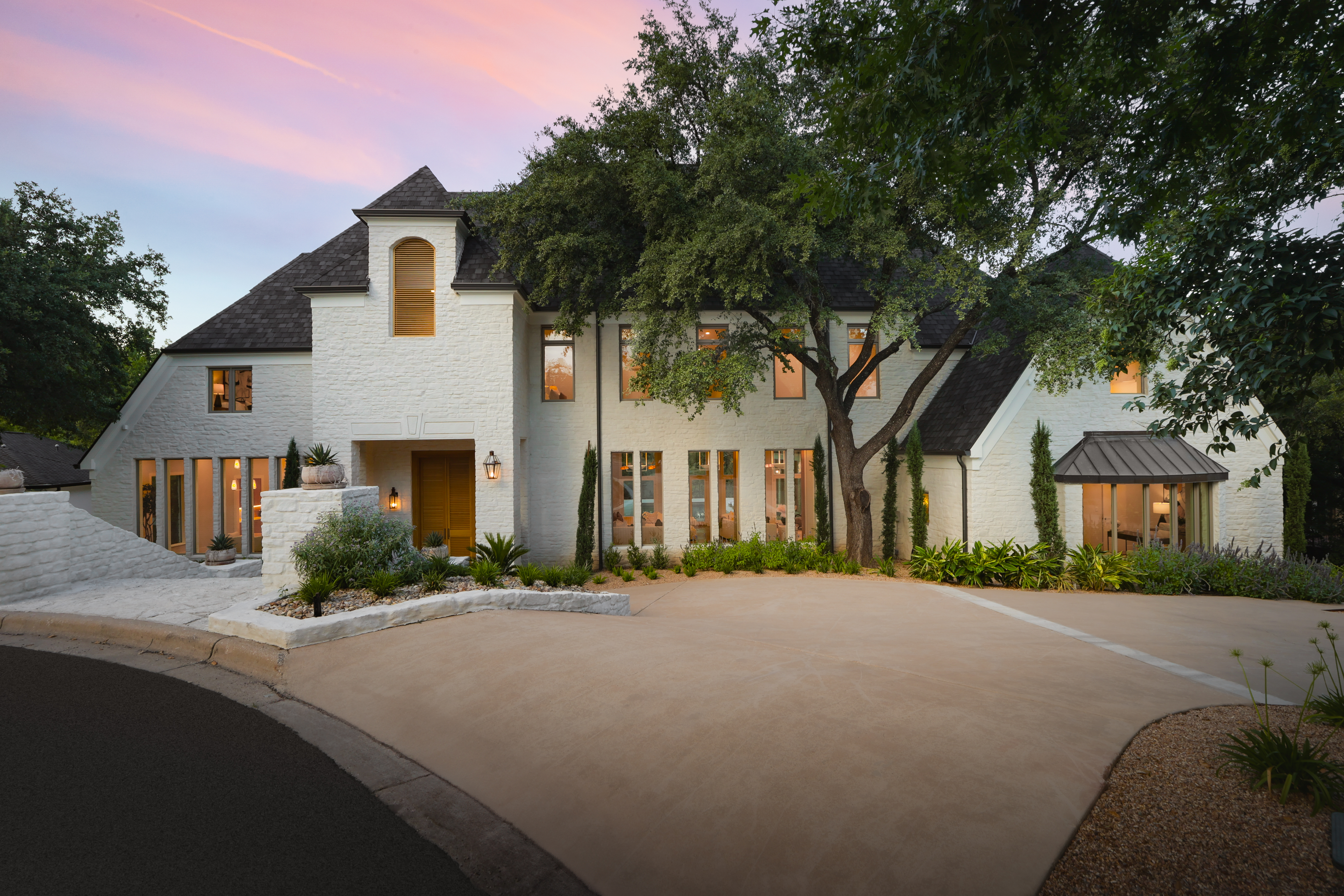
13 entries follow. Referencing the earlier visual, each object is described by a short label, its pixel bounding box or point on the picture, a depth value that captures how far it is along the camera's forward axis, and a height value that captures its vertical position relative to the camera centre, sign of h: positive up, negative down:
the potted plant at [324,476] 8.20 -0.30
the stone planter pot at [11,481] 8.59 -0.32
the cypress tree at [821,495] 15.19 -1.19
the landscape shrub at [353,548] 7.58 -1.22
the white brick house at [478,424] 12.94 +0.61
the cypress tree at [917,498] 14.34 -1.23
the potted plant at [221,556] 11.83 -1.98
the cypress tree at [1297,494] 13.72 -1.20
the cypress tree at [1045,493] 12.93 -1.06
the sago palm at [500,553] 9.05 -1.55
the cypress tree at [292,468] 13.70 -0.33
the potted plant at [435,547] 10.20 -1.69
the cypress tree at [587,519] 14.62 -1.66
